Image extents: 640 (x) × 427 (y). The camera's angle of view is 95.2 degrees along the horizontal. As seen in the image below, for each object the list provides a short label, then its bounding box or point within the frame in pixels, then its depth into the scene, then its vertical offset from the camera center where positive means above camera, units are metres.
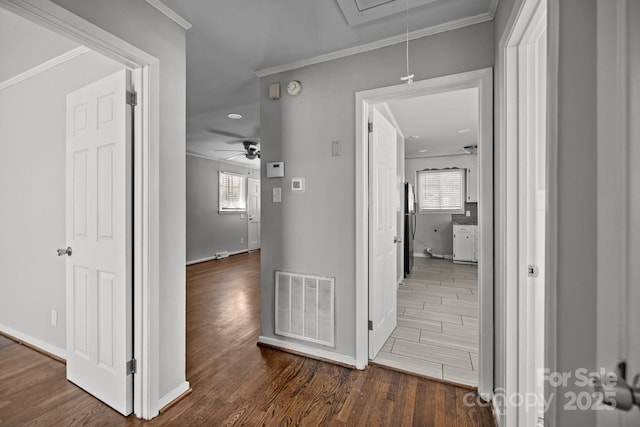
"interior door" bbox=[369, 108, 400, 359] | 2.36 -0.19
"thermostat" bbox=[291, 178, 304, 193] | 2.48 +0.23
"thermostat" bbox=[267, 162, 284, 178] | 2.55 +0.37
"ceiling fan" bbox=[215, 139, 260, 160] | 5.58 +1.24
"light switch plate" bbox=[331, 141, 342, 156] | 2.33 +0.51
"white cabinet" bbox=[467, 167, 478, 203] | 6.75 +0.64
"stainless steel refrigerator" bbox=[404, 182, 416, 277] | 5.25 -0.34
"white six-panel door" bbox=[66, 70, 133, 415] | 1.72 -0.18
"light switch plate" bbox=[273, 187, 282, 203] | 2.58 +0.15
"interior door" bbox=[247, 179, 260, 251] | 8.62 -0.05
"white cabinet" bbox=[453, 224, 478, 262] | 6.32 -0.68
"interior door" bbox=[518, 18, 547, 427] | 1.48 +0.01
